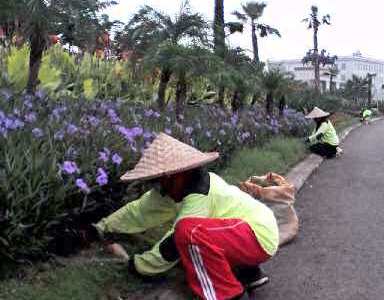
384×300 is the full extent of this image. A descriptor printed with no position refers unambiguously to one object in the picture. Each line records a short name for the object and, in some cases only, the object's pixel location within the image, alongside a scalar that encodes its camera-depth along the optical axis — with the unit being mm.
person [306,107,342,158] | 12852
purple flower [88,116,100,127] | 5075
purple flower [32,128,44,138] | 4289
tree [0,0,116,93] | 6453
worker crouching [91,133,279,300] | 3701
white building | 107200
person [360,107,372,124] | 38619
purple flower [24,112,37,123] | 4671
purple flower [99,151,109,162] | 4352
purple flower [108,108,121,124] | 5707
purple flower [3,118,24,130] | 4250
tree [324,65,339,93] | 71912
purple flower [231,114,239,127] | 9977
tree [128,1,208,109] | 9586
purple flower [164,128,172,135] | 6332
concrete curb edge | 9055
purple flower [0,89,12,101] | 5479
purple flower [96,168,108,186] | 4047
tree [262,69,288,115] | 15347
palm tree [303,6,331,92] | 47125
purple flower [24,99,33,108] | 5360
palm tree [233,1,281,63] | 34625
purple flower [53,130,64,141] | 4383
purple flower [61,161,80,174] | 3871
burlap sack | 5641
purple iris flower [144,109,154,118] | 6966
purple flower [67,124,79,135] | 4590
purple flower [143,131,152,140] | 5468
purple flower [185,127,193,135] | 7017
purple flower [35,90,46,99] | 6150
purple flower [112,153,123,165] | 4426
